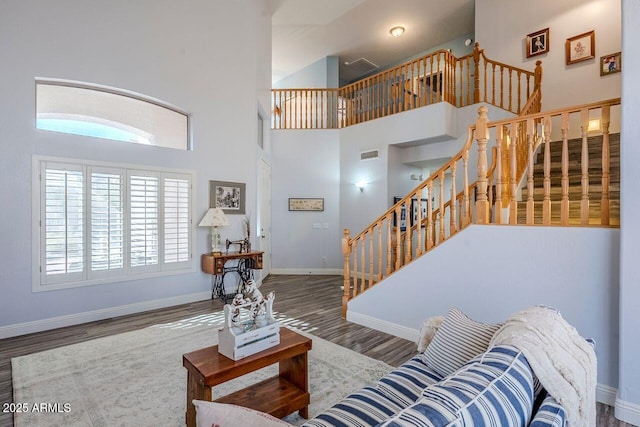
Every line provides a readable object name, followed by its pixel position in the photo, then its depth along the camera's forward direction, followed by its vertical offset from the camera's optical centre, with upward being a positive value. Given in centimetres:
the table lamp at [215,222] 474 -15
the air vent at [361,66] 897 +425
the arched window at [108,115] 374 +127
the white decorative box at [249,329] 189 -73
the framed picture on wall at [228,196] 506 +26
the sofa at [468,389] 86 -62
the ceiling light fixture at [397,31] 731 +420
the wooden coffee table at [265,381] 175 -100
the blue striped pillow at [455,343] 172 -73
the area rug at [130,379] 219 -138
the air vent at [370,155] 643 +119
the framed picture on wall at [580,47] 528 +281
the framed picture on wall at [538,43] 573 +310
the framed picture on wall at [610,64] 504 +240
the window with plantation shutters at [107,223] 366 -14
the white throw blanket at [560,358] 117 -57
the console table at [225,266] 473 -85
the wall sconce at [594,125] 515 +144
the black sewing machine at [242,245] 520 -54
